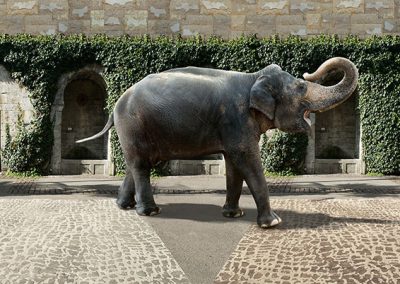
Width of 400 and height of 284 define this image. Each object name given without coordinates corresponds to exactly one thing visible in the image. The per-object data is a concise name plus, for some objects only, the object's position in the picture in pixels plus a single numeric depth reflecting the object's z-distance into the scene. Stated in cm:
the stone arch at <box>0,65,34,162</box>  1384
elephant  535
